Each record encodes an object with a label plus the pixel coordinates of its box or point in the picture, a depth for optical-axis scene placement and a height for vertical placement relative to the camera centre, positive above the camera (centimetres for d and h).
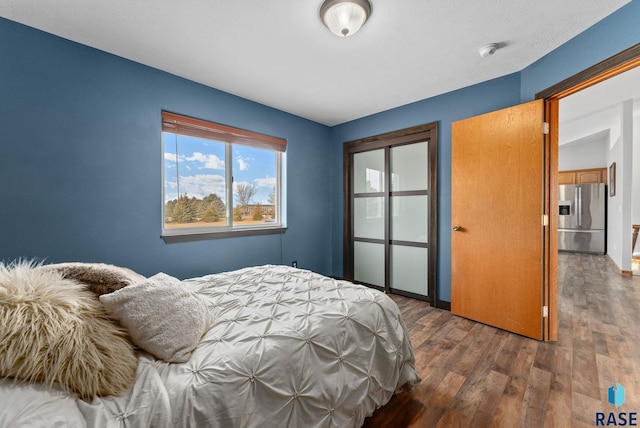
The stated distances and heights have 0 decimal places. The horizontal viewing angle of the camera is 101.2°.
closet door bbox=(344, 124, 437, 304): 330 -2
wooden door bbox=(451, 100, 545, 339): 233 -8
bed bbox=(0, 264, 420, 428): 74 -59
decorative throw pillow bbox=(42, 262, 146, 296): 105 -26
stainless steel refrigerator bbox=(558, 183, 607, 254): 605 -18
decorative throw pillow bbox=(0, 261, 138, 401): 73 -38
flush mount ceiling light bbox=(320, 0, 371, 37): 166 +128
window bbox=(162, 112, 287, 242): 268 +36
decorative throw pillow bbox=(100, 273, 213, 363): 100 -43
